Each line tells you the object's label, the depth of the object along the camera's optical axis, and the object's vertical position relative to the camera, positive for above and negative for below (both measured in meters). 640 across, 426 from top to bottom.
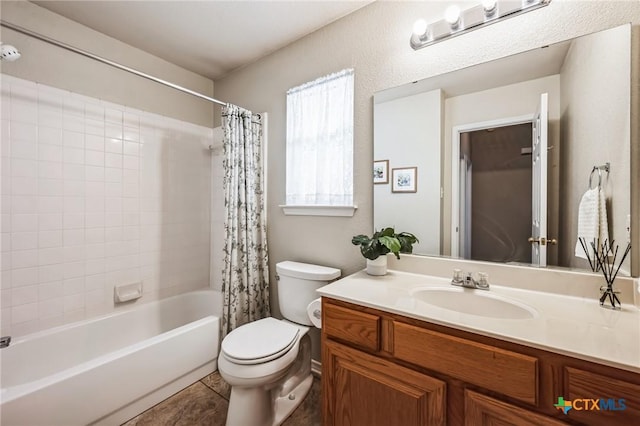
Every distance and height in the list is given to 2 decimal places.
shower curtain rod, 1.18 +0.82
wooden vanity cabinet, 0.73 -0.56
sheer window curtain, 1.74 +0.49
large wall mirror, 1.06 +0.29
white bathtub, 1.21 -0.90
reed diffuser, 1.00 -0.20
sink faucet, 1.23 -0.33
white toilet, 1.32 -0.76
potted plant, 1.37 -0.18
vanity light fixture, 1.19 +0.94
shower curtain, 1.90 -0.13
